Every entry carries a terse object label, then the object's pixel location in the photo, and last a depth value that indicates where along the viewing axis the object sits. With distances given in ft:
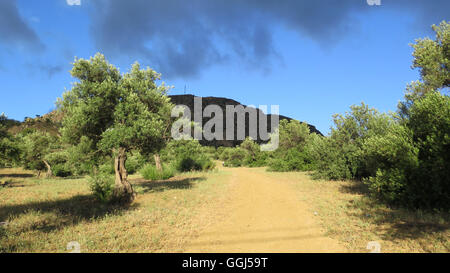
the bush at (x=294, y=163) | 110.42
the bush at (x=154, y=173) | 77.87
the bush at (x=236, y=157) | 203.62
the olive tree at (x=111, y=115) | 35.76
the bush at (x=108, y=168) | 101.97
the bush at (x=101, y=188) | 38.24
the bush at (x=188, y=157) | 88.39
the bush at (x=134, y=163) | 117.60
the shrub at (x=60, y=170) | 103.38
